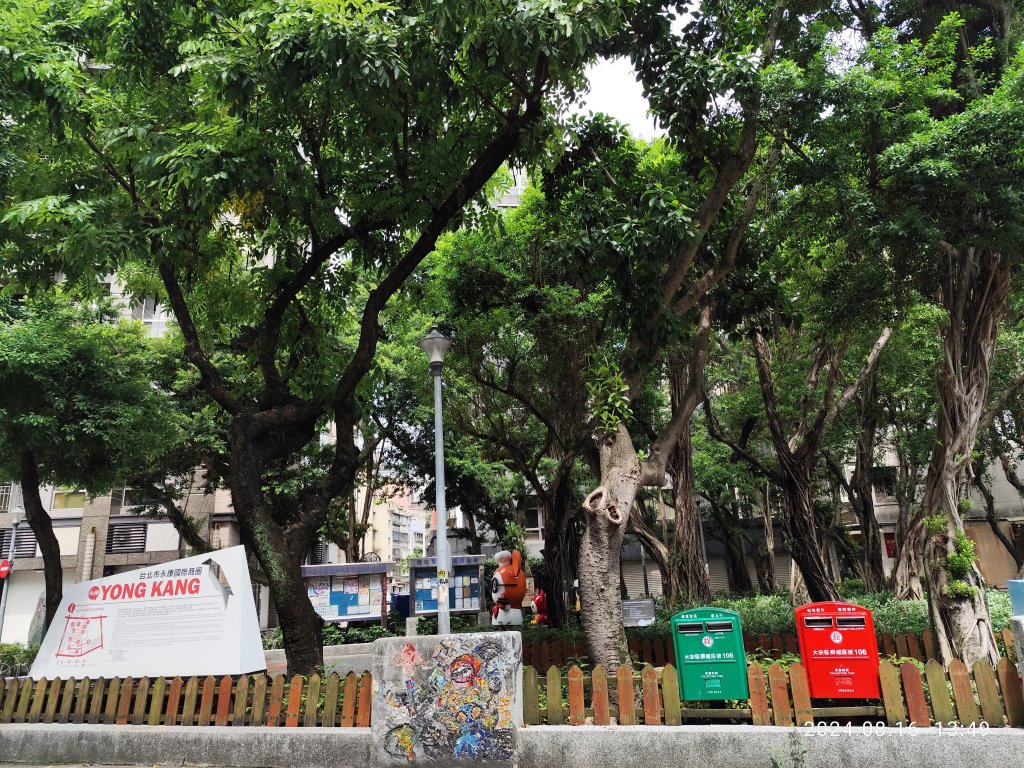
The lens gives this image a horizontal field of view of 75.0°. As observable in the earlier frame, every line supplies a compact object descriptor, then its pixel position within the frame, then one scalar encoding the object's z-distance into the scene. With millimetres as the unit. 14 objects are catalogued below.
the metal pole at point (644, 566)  32719
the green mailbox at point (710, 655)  6094
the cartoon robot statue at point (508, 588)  14078
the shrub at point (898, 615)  10398
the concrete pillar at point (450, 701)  5918
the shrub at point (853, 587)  19888
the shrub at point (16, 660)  13062
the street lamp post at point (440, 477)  7553
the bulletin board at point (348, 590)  19953
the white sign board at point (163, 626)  7223
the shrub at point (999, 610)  11398
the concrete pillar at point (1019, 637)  5242
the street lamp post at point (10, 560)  13953
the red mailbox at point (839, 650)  5977
